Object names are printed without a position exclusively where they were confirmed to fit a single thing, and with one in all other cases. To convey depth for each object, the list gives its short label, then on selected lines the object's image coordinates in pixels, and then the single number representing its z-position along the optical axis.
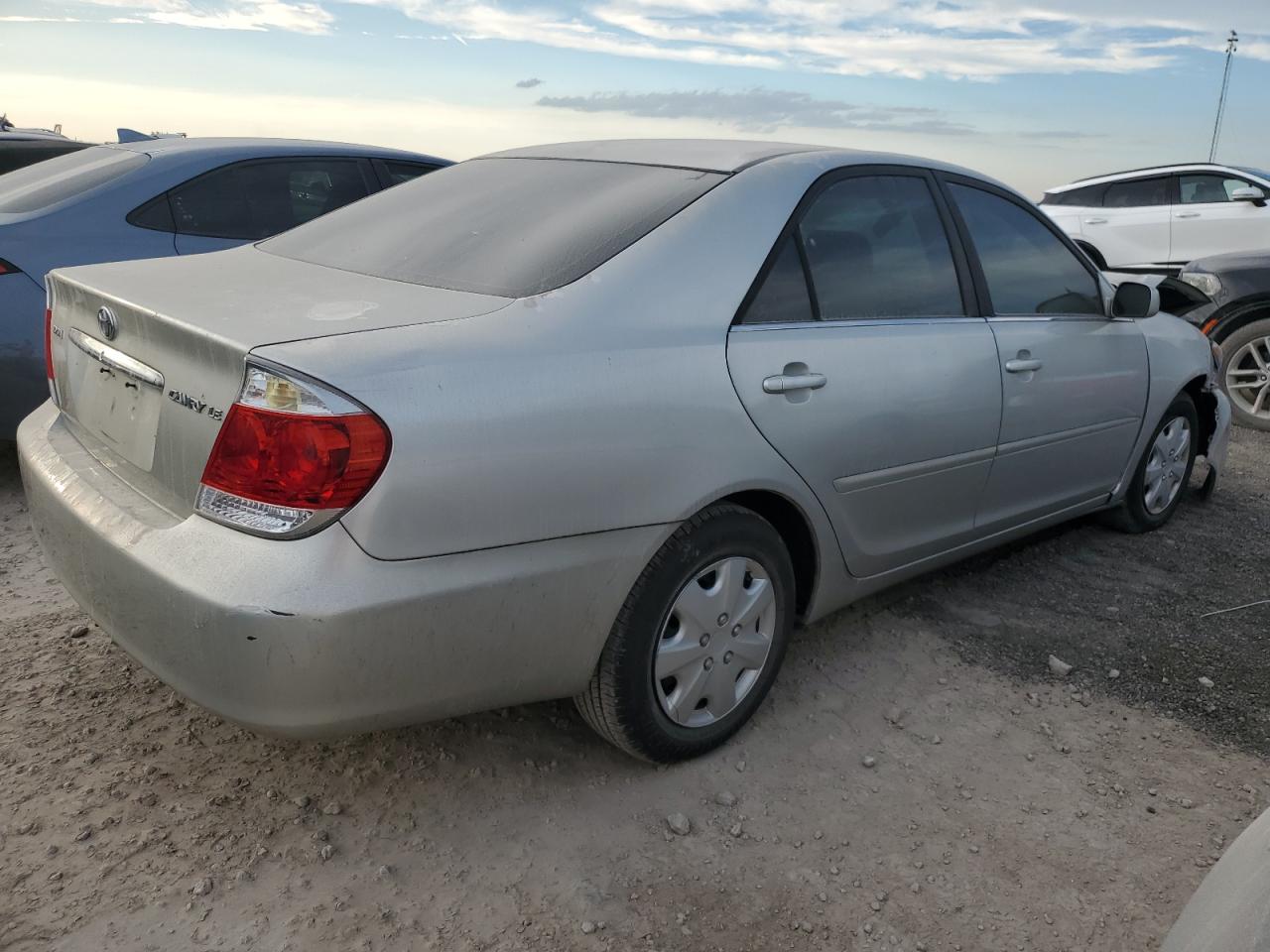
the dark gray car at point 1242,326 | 6.96
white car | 9.58
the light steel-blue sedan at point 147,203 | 4.11
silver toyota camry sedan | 1.95
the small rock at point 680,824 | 2.43
